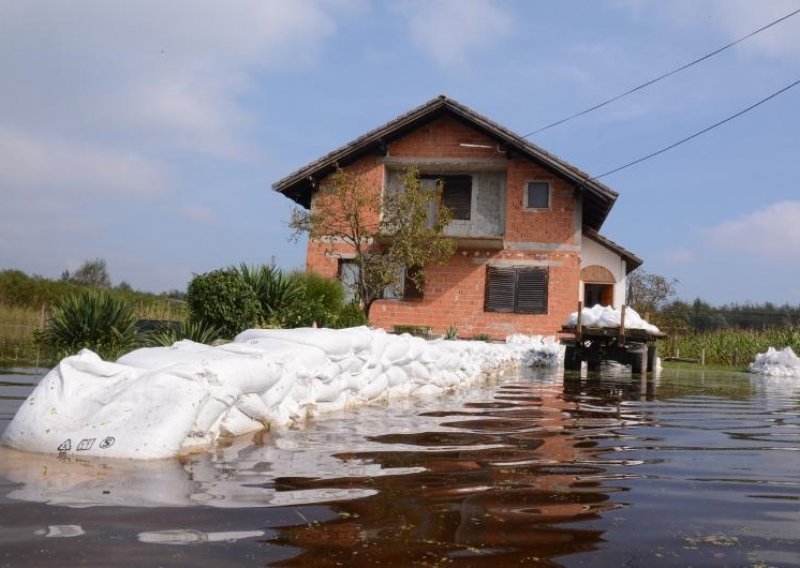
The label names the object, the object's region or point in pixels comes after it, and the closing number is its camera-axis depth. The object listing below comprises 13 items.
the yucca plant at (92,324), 8.48
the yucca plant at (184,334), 7.68
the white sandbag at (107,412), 3.05
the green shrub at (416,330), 15.86
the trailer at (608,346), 12.17
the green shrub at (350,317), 11.14
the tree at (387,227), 14.98
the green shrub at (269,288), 8.91
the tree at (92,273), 40.22
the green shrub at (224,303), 8.65
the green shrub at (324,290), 10.62
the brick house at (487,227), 17.78
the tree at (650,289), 32.63
